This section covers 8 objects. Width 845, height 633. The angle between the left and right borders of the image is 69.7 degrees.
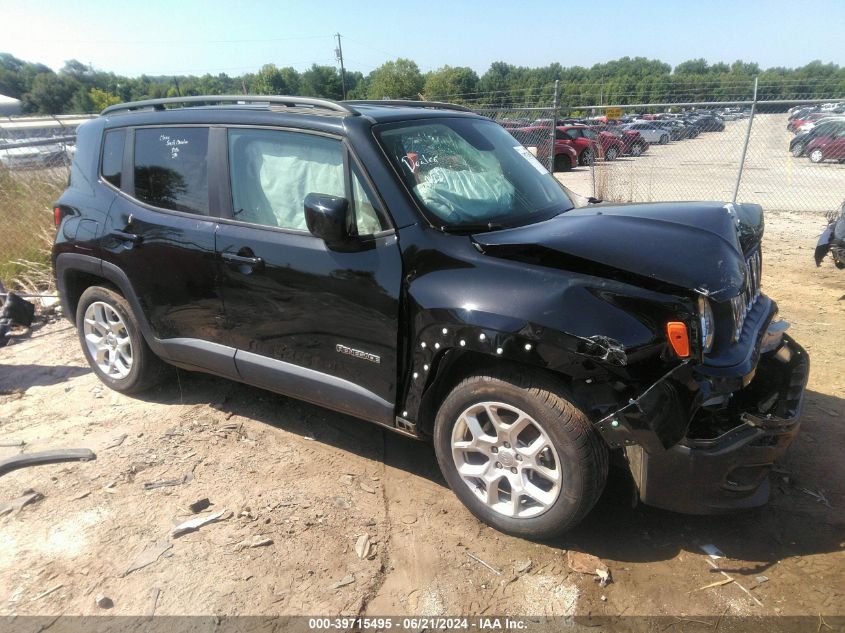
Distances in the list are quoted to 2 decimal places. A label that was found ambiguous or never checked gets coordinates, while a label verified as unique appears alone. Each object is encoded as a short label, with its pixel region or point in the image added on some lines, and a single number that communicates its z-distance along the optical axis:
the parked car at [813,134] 20.47
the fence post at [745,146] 9.71
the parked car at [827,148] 19.91
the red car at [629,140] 20.28
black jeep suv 2.49
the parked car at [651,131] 25.62
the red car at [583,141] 19.12
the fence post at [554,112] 9.56
